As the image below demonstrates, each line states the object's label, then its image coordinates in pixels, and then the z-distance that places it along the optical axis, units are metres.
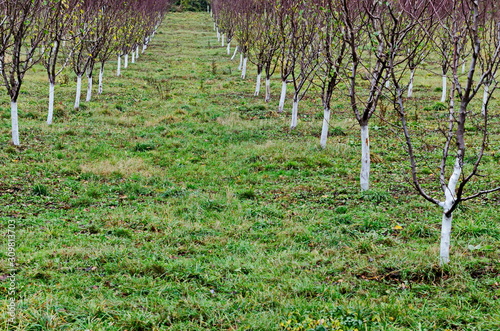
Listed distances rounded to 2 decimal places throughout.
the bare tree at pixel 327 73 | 10.68
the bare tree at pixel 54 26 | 14.17
